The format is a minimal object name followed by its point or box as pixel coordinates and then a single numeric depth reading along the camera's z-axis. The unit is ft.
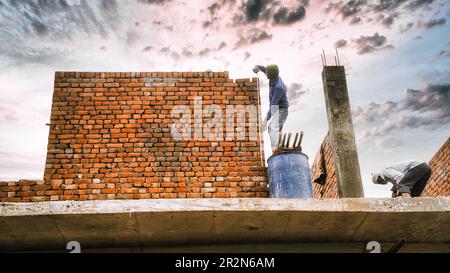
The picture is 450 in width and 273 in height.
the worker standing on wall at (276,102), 20.07
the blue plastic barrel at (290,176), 16.87
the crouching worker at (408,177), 17.25
